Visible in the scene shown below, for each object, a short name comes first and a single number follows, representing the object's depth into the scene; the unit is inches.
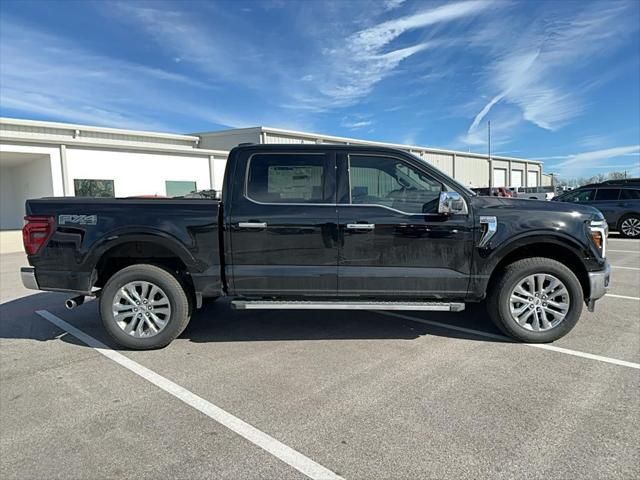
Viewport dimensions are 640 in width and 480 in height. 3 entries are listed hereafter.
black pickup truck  163.5
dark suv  527.8
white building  721.6
